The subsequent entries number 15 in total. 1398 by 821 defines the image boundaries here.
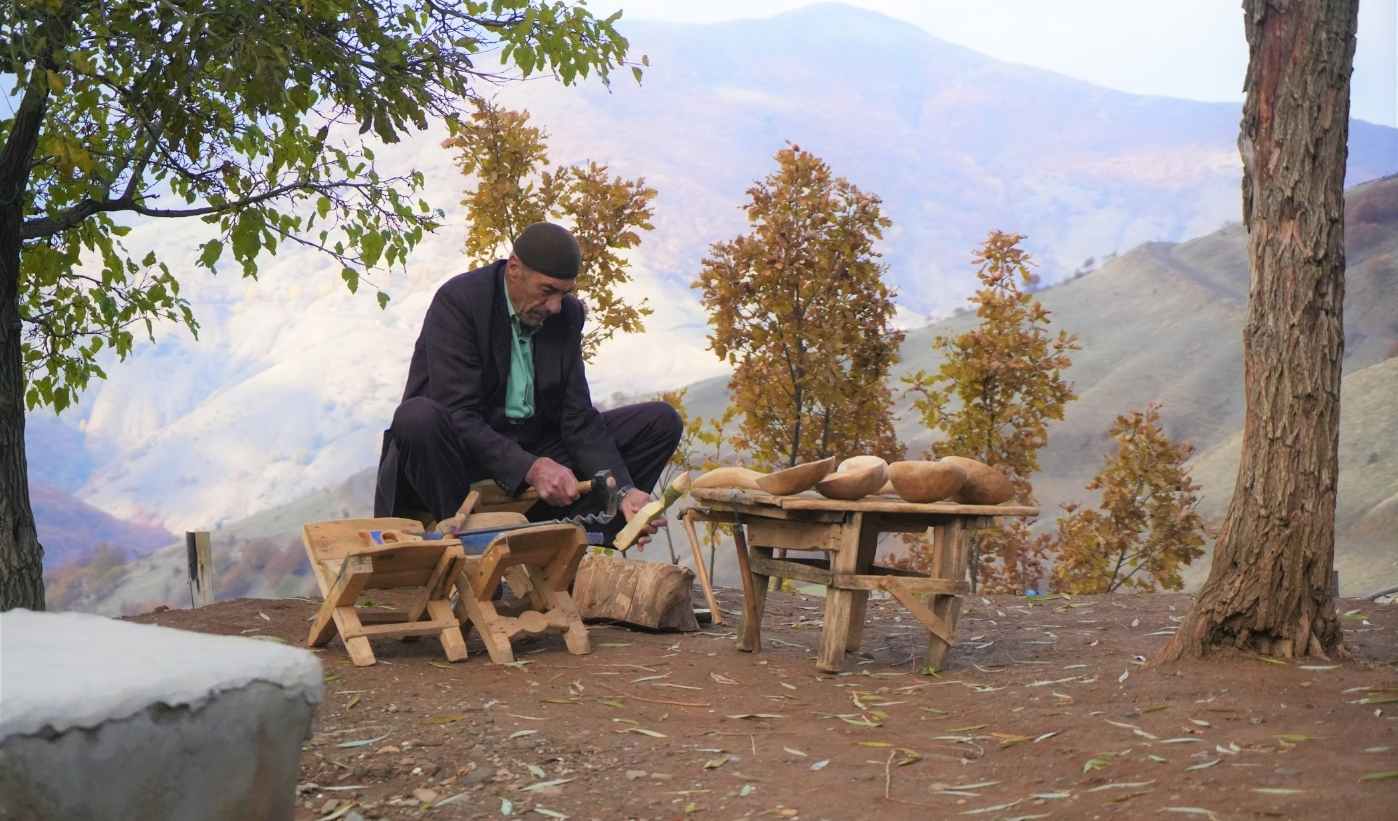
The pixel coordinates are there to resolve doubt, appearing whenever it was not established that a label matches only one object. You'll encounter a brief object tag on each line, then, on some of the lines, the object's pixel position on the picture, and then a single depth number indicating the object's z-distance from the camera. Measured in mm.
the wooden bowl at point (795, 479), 4070
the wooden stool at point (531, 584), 4348
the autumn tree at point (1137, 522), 7652
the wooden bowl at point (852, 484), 4059
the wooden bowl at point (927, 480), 3992
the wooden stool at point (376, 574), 4125
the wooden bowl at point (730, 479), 4391
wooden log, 4980
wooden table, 4027
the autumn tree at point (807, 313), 7219
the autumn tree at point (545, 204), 7215
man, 4750
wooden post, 5496
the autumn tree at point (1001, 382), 7453
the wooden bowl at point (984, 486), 4090
